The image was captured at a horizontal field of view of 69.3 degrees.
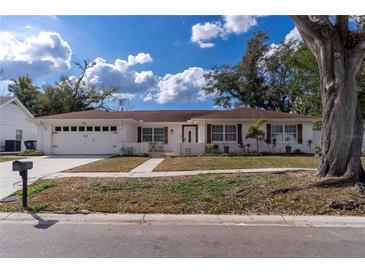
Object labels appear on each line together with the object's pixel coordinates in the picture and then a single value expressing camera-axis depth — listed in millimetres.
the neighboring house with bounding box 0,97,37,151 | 24031
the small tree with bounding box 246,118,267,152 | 18317
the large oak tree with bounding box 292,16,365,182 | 7527
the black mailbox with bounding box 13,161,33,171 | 6023
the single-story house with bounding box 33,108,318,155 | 19656
